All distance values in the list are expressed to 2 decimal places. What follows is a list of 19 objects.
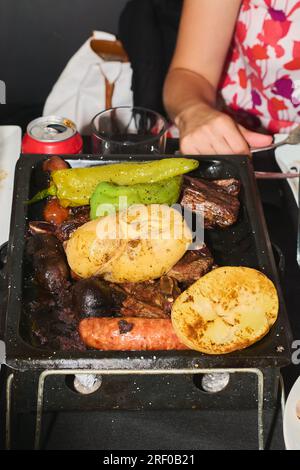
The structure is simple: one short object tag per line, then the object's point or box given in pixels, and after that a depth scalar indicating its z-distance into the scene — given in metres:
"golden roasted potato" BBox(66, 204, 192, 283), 1.26
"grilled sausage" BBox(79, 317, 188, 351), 1.14
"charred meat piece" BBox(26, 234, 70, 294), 1.29
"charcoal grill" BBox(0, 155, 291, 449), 1.11
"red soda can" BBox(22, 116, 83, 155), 1.71
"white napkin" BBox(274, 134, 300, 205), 1.97
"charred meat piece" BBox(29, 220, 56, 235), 1.40
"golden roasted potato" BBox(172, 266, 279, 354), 1.13
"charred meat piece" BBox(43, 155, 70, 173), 1.54
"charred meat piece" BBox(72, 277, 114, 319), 1.21
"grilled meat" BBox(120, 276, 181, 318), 1.24
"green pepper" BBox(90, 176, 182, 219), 1.38
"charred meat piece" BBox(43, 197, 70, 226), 1.47
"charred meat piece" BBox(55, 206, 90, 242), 1.40
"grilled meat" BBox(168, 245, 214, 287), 1.29
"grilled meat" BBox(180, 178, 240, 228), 1.46
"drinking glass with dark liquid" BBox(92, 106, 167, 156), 1.75
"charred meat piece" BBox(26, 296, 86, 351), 1.18
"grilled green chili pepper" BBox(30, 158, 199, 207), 1.46
